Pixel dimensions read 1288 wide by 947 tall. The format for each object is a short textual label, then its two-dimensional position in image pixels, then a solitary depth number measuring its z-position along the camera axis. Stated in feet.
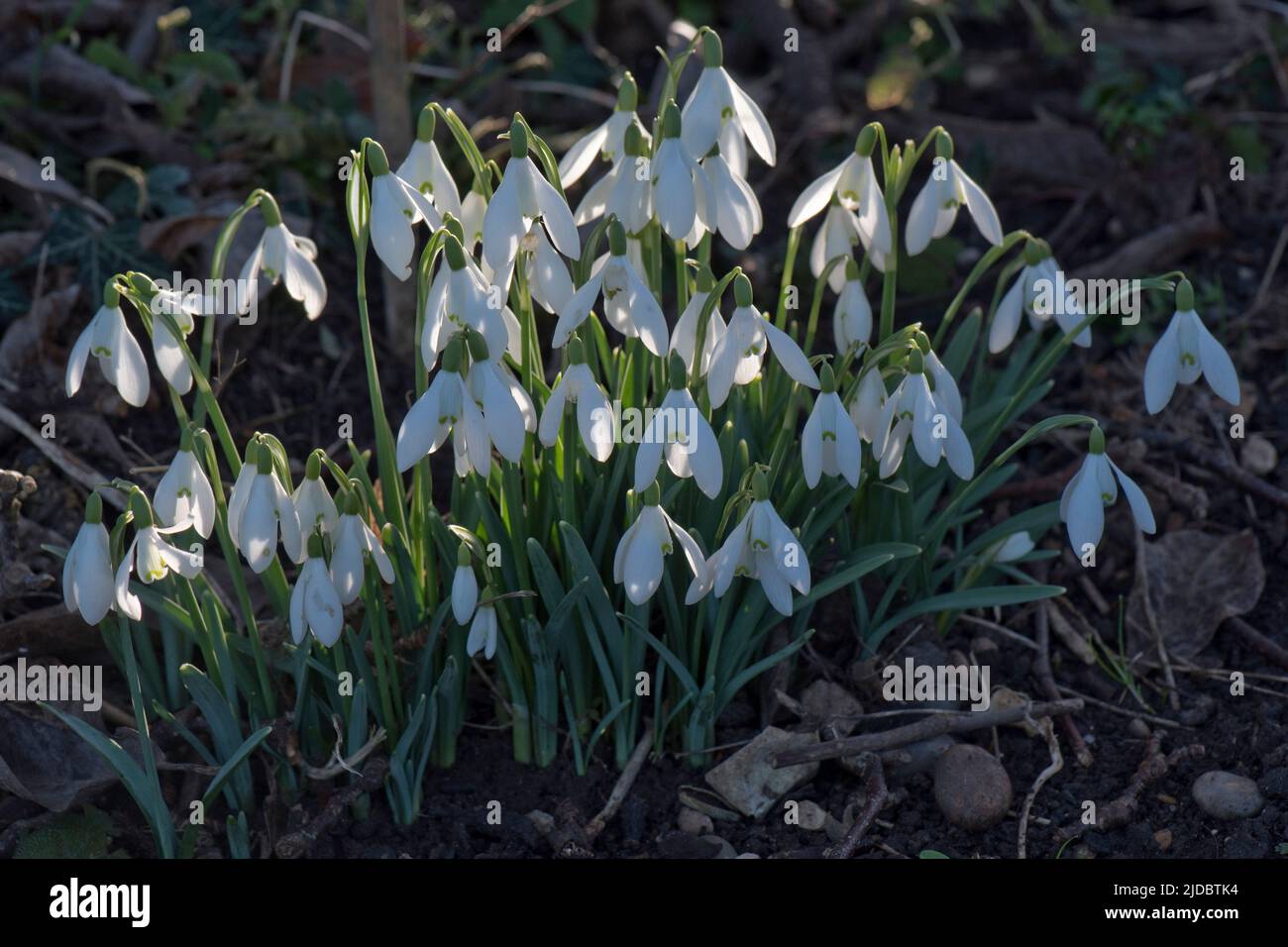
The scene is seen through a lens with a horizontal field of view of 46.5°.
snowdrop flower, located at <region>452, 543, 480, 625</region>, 6.28
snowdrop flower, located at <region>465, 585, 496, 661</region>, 6.43
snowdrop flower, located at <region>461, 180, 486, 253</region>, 6.72
